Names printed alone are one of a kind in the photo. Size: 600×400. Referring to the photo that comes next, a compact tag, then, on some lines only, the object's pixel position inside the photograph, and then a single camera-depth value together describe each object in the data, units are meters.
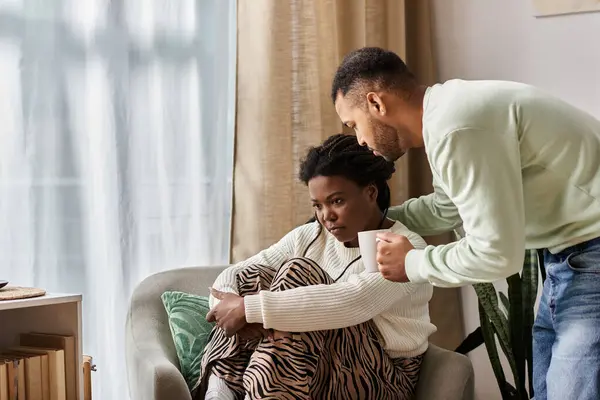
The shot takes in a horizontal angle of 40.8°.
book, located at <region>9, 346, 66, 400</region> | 2.01
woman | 1.87
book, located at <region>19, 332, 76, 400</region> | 2.06
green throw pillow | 2.10
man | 1.46
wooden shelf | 2.04
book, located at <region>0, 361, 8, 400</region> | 1.91
